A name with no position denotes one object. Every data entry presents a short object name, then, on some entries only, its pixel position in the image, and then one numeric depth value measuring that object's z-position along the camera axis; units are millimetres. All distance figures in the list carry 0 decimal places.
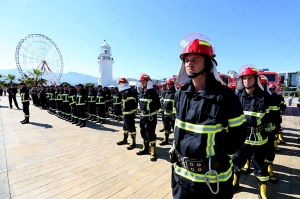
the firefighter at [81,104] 9500
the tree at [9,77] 45844
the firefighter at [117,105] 10750
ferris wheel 32200
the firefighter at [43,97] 16688
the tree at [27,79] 40812
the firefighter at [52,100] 13520
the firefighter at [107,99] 12305
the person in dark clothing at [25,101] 10062
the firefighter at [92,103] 10742
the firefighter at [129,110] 6145
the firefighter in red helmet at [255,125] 3168
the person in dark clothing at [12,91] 14832
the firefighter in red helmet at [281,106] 5861
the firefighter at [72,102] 10166
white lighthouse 47969
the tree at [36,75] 41000
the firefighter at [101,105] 10320
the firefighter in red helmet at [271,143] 3482
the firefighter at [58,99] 12162
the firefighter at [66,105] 11211
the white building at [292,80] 77938
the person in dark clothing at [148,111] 5337
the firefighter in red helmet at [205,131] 1735
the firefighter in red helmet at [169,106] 6981
